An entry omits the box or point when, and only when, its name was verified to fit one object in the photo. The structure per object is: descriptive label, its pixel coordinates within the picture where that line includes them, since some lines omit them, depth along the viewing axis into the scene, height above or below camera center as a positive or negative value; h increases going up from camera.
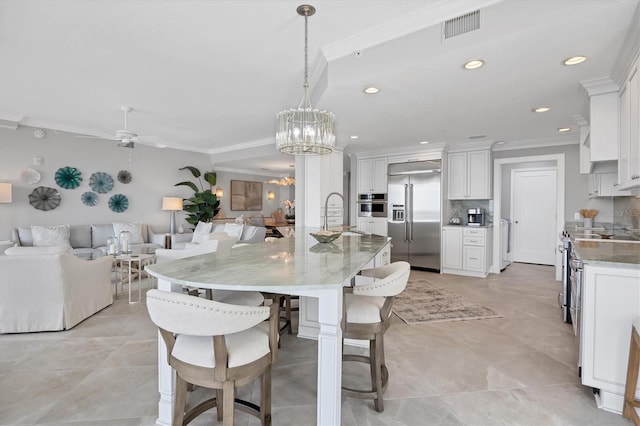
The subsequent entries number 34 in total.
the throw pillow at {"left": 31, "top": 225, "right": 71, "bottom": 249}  5.00 -0.45
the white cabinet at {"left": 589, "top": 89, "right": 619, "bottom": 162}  2.65 +0.74
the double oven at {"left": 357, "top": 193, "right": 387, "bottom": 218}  6.22 +0.11
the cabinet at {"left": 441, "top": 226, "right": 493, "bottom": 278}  5.32 -0.70
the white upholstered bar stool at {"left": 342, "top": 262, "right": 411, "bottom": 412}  1.72 -0.62
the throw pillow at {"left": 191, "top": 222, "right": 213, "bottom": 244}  6.06 -0.45
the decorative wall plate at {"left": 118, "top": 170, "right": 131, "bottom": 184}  6.41 +0.68
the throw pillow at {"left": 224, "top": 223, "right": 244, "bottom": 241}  5.61 -0.37
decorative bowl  2.69 -0.22
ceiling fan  4.33 +1.03
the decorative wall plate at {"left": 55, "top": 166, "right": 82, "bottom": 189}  5.65 +0.58
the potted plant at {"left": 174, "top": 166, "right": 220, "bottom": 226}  7.34 +0.17
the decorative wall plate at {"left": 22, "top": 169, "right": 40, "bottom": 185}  5.28 +0.55
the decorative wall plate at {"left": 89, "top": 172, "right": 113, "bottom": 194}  6.05 +0.52
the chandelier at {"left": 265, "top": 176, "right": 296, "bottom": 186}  8.83 +0.82
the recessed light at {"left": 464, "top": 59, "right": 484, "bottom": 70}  2.34 +1.13
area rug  3.40 -1.16
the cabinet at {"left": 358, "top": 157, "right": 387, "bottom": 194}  6.22 +0.72
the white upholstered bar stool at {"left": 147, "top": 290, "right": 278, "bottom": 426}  1.23 -0.60
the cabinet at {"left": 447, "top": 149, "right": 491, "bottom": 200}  5.48 +0.66
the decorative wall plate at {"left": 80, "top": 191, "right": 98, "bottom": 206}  5.94 +0.20
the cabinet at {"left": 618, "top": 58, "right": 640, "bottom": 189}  2.06 +0.57
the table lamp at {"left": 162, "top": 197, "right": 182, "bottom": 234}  6.68 +0.11
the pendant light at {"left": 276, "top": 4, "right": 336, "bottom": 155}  2.52 +0.68
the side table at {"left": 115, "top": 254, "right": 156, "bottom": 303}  4.04 -0.67
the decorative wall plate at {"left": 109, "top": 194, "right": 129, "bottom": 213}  6.30 +0.12
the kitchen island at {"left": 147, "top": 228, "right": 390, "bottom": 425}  1.40 -0.33
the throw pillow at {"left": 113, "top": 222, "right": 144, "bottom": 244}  5.95 -0.40
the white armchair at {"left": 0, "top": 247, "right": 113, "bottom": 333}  2.86 -0.77
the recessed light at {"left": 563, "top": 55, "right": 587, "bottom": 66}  2.28 +1.14
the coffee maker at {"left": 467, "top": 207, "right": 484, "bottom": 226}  5.60 -0.11
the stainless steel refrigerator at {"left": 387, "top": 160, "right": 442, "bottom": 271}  5.68 -0.03
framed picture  9.44 +0.47
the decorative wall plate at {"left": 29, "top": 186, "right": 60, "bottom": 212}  5.38 +0.18
